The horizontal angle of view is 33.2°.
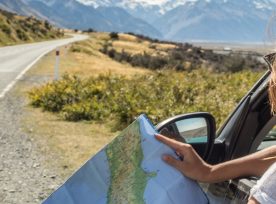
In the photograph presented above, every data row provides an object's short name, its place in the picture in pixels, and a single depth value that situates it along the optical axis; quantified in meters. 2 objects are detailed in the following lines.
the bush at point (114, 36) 85.67
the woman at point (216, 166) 1.59
